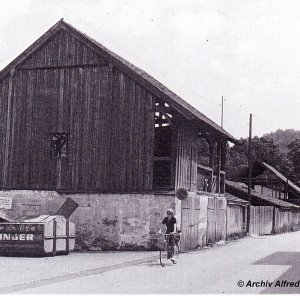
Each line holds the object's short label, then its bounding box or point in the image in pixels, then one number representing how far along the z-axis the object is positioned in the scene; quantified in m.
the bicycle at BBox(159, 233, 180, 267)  18.89
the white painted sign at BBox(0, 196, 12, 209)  25.06
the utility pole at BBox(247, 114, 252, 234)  39.72
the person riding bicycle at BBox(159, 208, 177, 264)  18.88
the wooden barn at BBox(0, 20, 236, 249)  23.94
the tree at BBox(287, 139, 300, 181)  89.74
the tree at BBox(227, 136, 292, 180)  97.81
